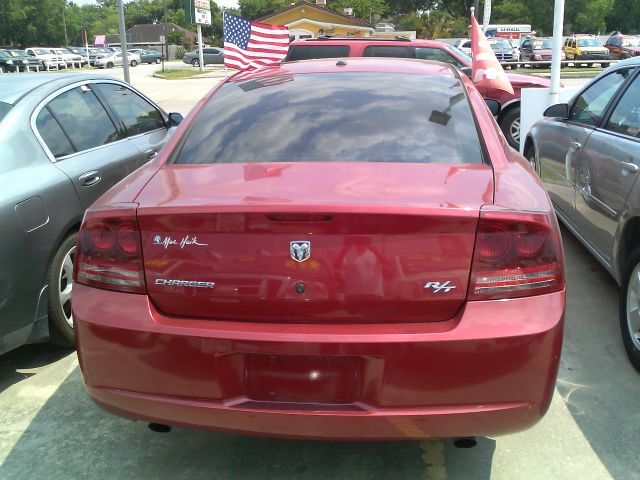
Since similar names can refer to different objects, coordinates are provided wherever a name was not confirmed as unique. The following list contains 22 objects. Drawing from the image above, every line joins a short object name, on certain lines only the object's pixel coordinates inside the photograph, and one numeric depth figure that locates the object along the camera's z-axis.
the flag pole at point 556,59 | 7.60
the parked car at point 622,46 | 34.53
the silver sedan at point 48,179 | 3.18
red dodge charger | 2.10
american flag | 12.46
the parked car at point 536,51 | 34.34
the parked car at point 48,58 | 50.14
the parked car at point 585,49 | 36.34
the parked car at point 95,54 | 57.70
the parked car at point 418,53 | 9.68
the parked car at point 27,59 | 46.32
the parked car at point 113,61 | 55.54
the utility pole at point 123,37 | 10.17
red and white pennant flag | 7.70
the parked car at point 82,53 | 57.46
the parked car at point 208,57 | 51.97
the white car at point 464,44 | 30.37
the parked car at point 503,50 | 33.47
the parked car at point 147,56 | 64.25
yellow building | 43.91
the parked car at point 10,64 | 44.47
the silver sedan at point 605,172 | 3.54
